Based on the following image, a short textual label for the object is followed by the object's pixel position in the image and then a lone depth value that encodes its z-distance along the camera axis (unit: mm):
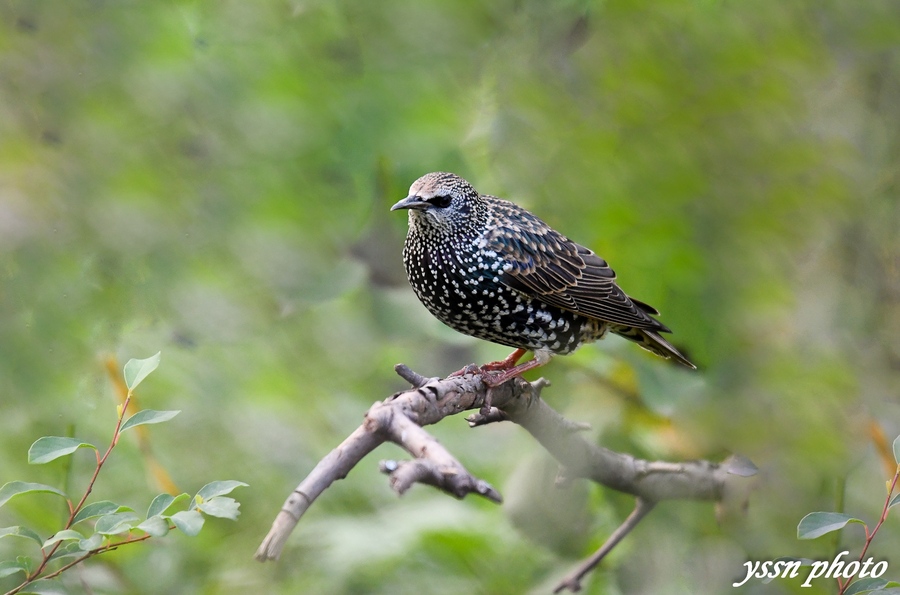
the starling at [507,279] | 7129
